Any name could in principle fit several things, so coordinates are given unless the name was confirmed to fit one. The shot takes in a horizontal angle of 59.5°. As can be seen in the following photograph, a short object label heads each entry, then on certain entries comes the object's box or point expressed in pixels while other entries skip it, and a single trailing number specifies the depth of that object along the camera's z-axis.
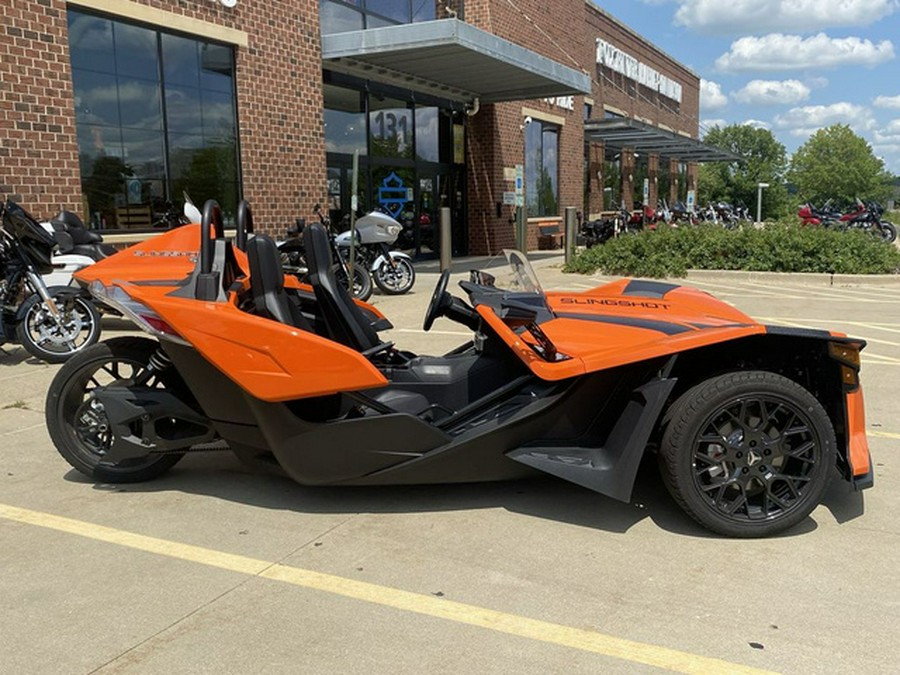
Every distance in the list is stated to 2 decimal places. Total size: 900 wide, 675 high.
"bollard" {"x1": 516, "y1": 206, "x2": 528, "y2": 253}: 16.02
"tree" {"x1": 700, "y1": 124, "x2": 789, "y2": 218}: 59.72
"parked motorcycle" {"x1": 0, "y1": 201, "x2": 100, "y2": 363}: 6.79
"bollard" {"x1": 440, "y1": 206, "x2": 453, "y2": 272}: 13.12
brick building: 9.01
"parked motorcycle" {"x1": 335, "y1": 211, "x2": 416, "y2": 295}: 10.77
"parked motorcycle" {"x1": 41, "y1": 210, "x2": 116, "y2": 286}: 7.58
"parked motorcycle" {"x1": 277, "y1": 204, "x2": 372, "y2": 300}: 9.57
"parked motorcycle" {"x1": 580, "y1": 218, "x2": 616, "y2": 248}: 21.17
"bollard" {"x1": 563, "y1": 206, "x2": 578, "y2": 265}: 15.75
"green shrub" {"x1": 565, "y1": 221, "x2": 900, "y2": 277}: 12.90
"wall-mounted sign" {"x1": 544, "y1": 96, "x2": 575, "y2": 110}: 21.23
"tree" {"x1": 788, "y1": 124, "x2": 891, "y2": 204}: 73.44
